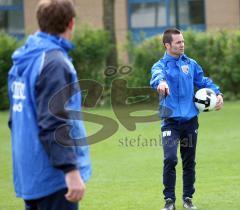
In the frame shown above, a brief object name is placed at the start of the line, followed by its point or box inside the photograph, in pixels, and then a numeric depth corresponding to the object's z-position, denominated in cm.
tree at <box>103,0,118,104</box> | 2494
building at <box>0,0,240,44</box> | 3619
